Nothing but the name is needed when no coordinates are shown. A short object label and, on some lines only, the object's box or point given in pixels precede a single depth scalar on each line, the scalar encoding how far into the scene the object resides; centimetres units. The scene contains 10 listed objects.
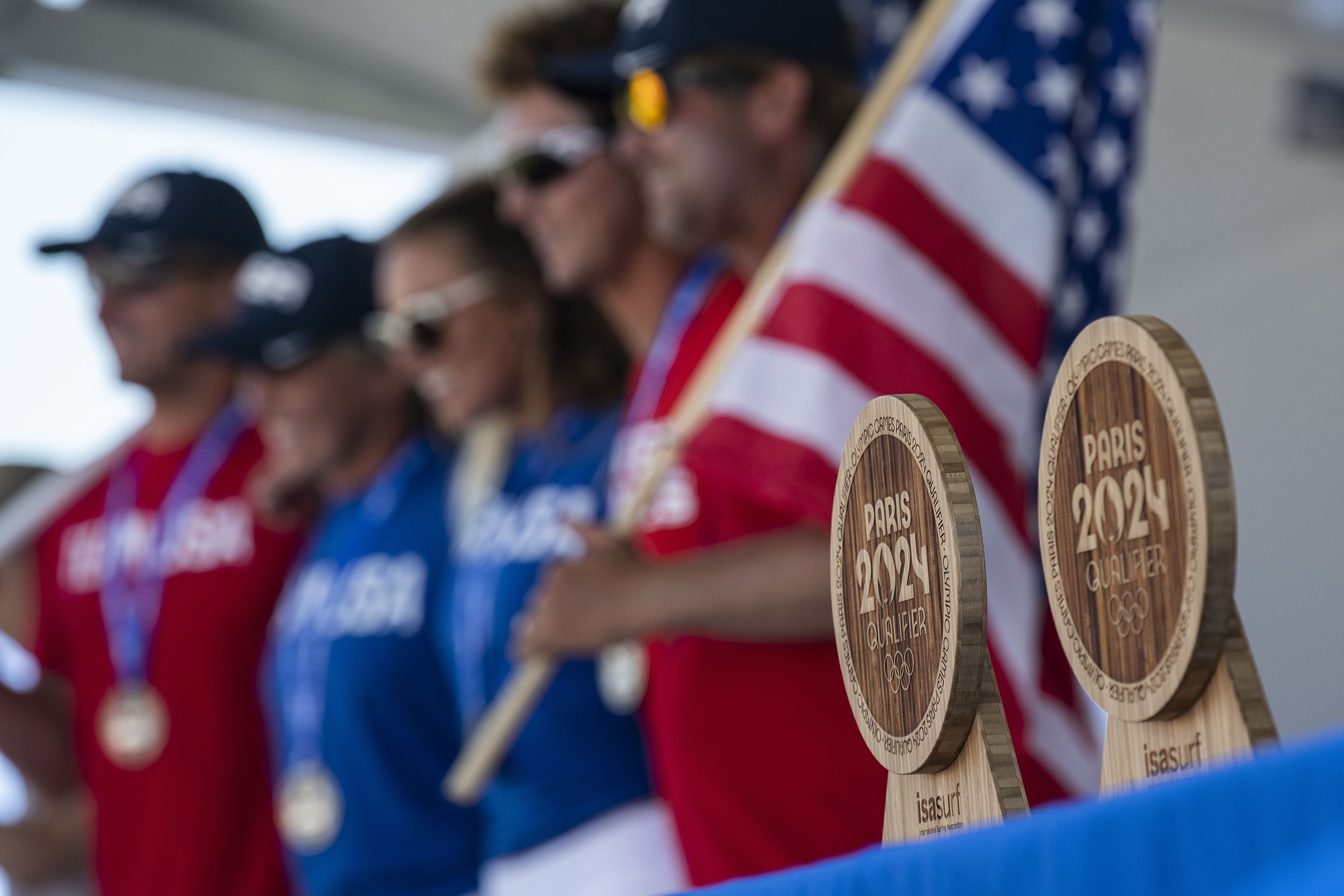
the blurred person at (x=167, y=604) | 651
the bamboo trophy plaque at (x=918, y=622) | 290
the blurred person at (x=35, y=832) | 731
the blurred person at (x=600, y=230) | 492
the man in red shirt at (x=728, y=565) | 373
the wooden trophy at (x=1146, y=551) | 283
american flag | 385
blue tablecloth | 268
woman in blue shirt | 477
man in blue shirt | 565
